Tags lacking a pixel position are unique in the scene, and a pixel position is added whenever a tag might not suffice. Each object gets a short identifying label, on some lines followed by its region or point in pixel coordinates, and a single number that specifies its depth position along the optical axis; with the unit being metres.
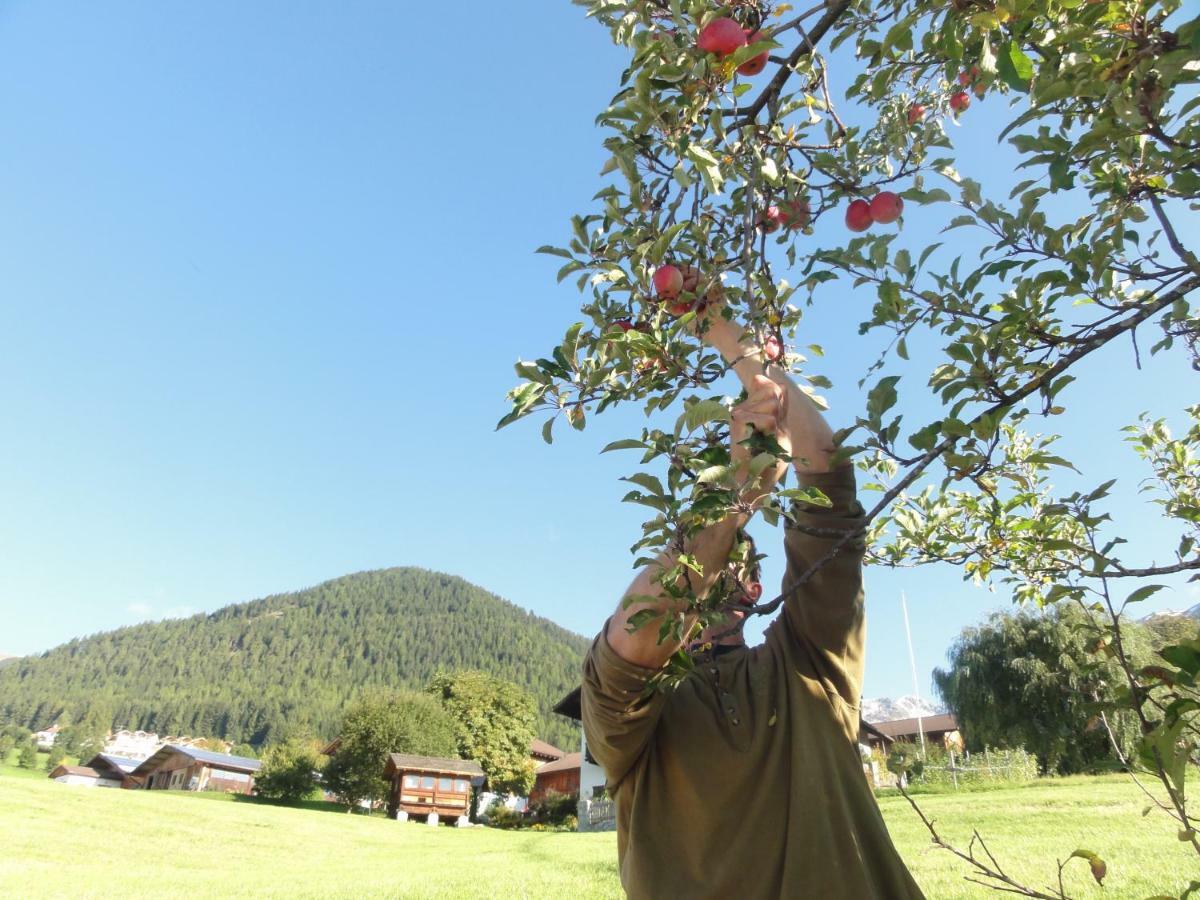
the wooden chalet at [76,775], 57.41
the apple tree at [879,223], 1.19
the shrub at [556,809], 32.38
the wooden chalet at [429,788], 35.50
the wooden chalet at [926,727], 43.95
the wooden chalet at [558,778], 46.25
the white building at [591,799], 22.56
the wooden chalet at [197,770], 48.47
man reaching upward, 1.48
